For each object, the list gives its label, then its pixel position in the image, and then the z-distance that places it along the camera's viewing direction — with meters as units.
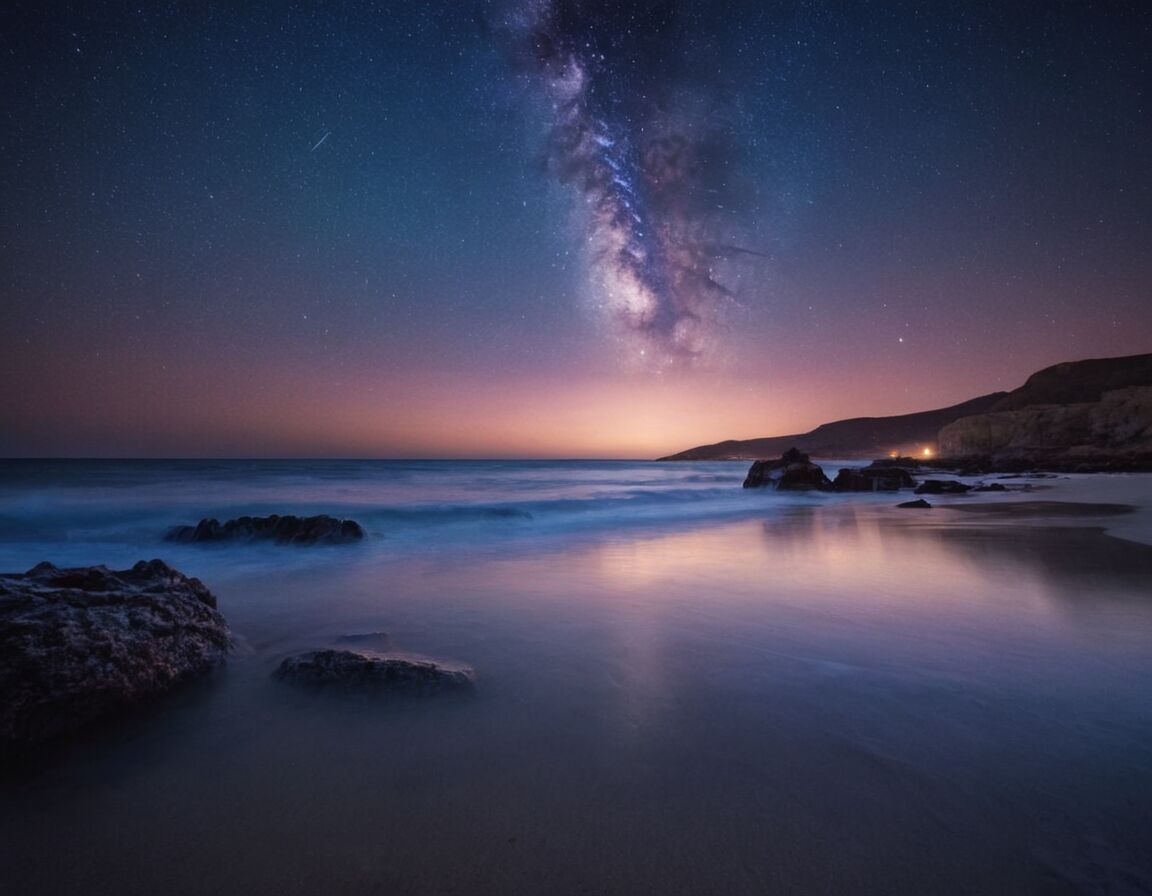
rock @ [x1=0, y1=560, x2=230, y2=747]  2.52
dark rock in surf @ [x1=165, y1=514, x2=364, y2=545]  9.11
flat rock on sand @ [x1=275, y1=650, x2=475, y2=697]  2.98
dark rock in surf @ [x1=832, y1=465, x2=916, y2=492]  23.78
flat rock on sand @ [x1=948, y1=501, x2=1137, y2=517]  12.07
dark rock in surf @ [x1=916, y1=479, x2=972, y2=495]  20.61
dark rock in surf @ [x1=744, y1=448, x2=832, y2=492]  24.12
